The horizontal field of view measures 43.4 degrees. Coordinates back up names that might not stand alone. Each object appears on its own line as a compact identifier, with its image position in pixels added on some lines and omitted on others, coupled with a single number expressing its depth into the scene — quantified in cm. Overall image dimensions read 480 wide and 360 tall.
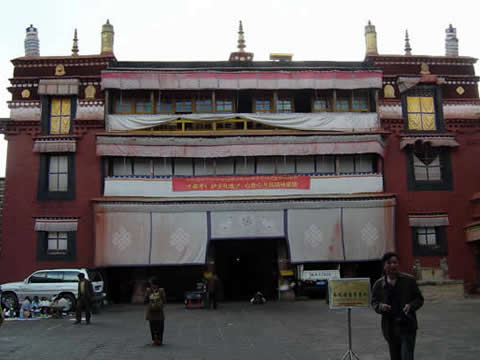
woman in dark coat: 1341
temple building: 2602
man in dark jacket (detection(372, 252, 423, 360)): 800
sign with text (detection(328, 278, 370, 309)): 1059
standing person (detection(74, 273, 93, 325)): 1814
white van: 2186
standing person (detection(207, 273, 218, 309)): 2288
